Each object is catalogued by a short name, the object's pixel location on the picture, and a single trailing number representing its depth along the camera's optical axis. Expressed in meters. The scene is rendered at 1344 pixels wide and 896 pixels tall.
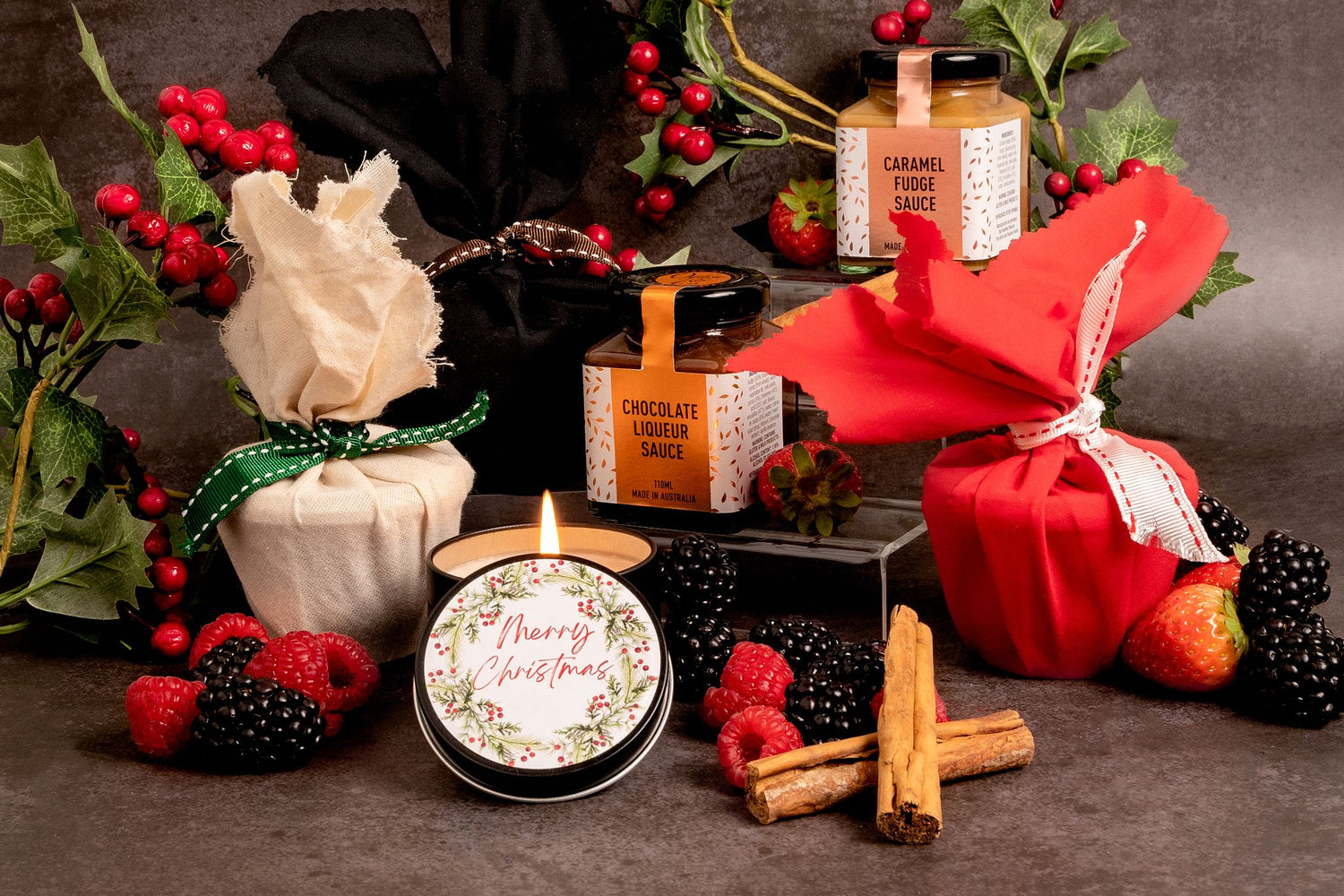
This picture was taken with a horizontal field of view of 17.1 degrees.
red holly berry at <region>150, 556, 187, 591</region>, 1.16
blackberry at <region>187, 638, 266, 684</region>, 1.09
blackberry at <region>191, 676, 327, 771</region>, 1.08
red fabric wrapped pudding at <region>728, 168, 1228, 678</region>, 1.10
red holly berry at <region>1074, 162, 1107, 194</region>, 1.25
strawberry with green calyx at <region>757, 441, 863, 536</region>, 1.16
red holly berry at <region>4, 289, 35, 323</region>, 1.15
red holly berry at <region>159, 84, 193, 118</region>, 1.17
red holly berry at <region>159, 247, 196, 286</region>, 1.15
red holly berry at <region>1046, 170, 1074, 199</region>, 1.26
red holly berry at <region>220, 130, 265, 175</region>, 1.17
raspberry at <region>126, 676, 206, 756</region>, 1.09
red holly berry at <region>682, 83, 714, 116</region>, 1.27
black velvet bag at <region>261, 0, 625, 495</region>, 1.21
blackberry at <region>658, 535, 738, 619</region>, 1.13
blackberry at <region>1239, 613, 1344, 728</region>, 1.09
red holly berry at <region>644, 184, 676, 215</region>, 1.32
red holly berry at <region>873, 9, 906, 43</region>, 1.29
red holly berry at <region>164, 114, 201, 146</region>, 1.16
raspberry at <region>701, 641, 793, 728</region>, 1.09
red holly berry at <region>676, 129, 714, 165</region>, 1.28
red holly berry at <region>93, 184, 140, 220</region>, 1.14
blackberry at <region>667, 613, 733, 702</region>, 1.12
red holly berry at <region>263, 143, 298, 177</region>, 1.18
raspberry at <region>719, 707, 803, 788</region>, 1.07
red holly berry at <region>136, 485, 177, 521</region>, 1.17
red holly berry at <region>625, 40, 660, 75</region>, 1.28
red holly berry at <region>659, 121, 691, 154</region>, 1.28
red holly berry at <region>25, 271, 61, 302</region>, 1.15
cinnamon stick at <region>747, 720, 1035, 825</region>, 1.06
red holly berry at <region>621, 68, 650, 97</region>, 1.29
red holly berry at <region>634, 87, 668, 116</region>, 1.28
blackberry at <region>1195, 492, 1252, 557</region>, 1.15
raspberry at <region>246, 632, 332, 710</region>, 1.09
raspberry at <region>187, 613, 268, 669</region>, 1.12
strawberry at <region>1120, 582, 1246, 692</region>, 1.10
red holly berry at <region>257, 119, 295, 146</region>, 1.18
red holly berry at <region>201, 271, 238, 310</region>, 1.16
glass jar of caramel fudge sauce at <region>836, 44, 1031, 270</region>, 1.19
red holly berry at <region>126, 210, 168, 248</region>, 1.15
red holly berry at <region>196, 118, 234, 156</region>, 1.17
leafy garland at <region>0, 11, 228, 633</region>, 1.14
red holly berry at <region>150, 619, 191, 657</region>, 1.15
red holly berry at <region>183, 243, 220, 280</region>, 1.15
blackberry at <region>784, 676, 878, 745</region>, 1.08
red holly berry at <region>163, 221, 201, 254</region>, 1.15
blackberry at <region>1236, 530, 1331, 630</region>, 1.11
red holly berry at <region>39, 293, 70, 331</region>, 1.15
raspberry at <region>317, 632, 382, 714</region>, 1.11
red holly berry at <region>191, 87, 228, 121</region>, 1.17
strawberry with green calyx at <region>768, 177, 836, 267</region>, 1.24
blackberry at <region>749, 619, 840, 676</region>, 1.12
